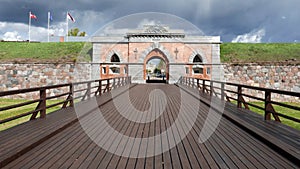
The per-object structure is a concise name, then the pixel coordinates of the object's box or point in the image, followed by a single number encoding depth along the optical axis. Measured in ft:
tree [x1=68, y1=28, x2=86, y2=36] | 161.23
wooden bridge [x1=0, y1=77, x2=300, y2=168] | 9.13
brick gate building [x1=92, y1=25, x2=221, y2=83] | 66.64
